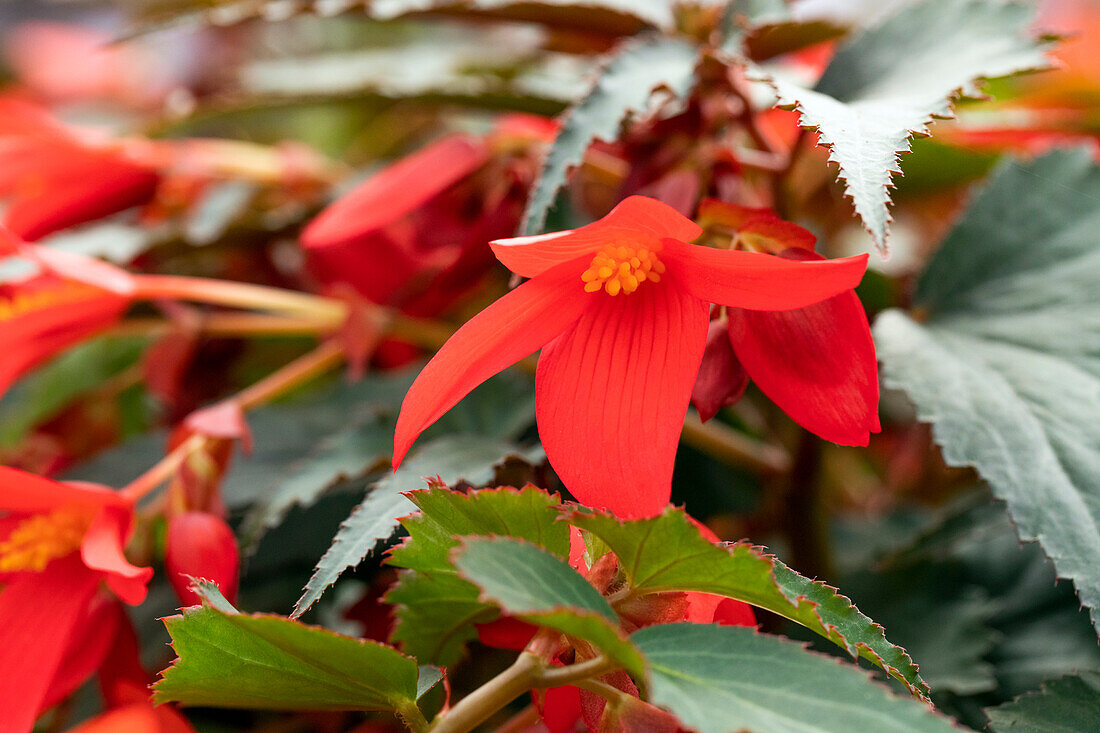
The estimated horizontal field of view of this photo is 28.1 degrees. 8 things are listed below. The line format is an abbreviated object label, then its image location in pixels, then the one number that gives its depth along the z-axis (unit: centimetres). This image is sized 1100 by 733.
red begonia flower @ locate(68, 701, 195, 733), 28
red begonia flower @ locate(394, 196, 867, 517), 26
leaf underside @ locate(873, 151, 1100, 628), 28
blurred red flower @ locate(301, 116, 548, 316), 32
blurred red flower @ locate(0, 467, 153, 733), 28
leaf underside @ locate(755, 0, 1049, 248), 26
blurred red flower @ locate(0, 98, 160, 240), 35
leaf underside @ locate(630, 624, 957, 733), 24
